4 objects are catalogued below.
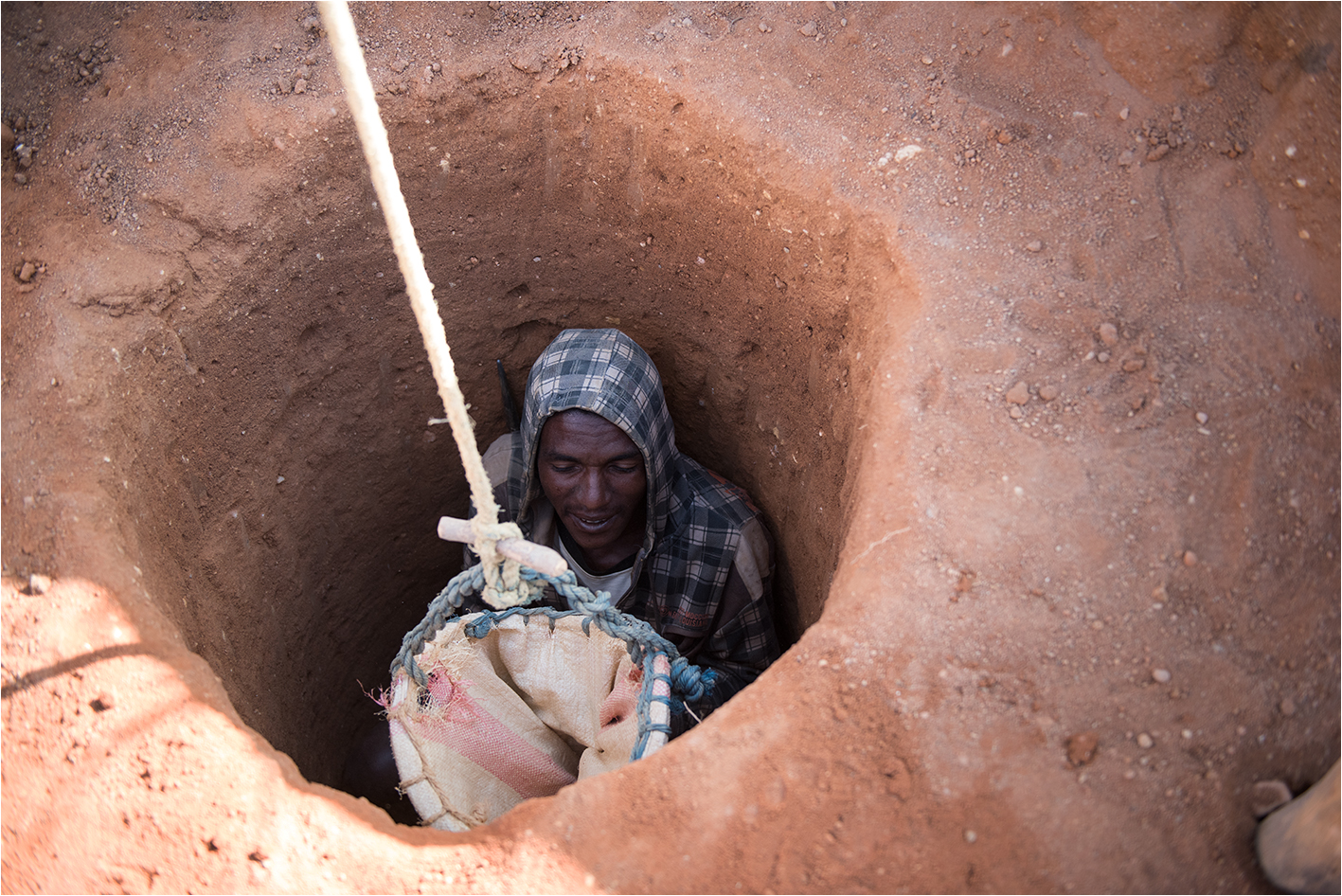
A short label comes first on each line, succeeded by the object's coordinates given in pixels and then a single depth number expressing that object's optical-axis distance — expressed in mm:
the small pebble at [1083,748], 1270
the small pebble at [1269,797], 1222
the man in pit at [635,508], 2338
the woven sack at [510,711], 1875
